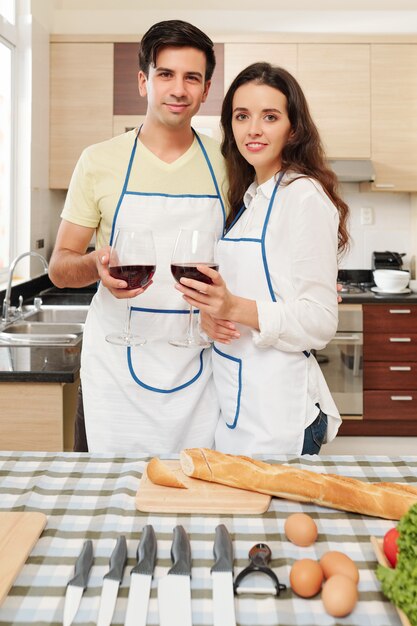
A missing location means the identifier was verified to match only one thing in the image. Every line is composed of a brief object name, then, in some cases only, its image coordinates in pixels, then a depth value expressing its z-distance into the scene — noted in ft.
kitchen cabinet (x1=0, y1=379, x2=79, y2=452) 6.86
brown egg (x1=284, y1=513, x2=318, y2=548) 3.02
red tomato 2.76
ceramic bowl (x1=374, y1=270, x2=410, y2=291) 13.29
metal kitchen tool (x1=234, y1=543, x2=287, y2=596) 2.69
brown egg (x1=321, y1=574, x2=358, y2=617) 2.51
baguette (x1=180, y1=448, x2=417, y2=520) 3.30
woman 4.77
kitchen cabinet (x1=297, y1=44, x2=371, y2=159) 13.56
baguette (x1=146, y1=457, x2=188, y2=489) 3.50
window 12.12
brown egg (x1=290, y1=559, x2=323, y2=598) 2.64
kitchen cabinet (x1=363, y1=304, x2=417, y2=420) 12.82
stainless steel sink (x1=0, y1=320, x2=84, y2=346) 8.61
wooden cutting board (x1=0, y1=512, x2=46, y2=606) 2.72
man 5.44
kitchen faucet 9.68
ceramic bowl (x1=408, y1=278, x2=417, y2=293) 13.65
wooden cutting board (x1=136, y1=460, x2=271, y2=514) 3.35
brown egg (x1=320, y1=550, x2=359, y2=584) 2.70
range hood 13.33
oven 12.79
